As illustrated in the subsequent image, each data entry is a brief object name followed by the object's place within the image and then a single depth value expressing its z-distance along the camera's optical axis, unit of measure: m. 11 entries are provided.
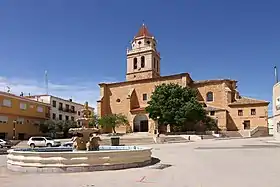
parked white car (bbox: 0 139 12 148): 20.54
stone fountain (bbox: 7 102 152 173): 7.80
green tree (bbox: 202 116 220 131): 35.56
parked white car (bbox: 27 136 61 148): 23.97
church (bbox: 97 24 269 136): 36.15
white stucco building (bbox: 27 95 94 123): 41.17
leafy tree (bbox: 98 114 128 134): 37.79
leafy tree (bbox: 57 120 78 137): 37.65
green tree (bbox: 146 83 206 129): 31.60
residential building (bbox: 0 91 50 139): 32.97
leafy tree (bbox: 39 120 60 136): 36.94
